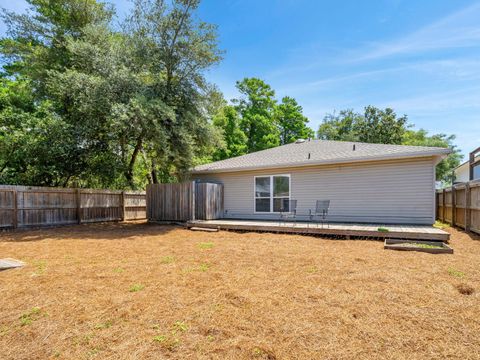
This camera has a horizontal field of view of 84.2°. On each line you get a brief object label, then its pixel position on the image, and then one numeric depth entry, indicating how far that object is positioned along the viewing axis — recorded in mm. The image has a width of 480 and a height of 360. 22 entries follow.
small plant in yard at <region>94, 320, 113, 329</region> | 2703
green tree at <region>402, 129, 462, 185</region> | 27783
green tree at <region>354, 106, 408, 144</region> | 23953
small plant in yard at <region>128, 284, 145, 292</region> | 3677
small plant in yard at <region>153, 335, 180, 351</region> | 2371
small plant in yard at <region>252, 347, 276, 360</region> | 2211
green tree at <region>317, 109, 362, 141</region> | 27541
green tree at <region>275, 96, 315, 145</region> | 30188
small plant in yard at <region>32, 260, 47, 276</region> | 4477
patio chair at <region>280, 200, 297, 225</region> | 9562
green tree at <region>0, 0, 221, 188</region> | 10234
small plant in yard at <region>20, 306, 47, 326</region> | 2849
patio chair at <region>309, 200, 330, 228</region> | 8435
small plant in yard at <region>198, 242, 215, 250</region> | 6555
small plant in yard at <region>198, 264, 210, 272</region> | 4655
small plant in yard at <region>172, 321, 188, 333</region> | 2639
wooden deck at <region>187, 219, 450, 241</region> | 6625
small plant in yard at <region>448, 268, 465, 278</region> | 4156
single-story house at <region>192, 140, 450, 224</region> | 8430
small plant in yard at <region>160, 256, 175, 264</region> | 5172
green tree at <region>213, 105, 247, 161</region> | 25594
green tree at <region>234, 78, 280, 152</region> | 27234
